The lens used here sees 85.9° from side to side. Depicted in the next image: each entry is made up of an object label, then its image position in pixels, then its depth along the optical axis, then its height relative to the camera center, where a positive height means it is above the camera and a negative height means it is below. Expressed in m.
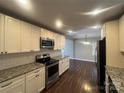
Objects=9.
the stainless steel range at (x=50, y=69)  2.43 -0.90
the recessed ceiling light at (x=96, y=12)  1.63 +0.86
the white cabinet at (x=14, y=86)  1.25 -0.81
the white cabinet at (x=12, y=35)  1.54 +0.28
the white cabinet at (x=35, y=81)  1.72 -0.99
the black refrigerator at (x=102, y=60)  2.27 -0.48
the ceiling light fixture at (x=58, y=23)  2.35 +0.90
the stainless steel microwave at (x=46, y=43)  2.55 +0.13
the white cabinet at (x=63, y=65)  3.31 -1.04
